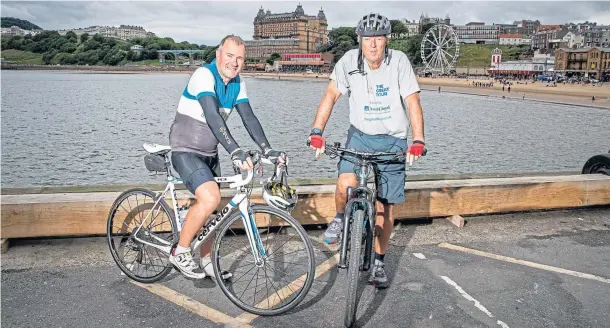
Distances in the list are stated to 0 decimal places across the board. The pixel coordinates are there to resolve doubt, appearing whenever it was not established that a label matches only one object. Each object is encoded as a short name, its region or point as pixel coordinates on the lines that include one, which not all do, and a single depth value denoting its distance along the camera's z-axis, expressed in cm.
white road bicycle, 430
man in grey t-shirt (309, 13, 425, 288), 456
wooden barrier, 575
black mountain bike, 394
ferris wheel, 11899
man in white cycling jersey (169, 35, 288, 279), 427
